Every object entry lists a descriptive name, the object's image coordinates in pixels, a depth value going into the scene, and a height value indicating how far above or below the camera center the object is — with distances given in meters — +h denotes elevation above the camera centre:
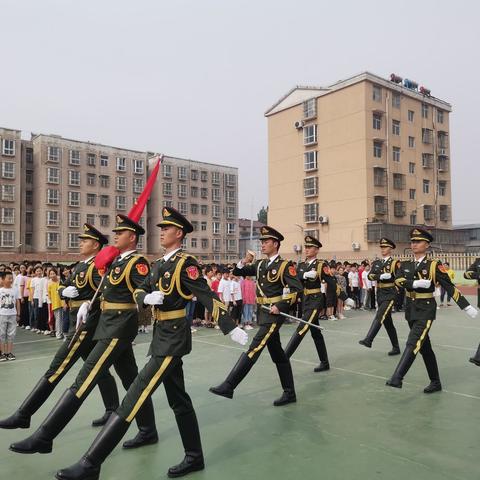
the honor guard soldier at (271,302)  5.30 -0.52
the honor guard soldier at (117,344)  3.87 -0.74
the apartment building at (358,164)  35.03 +7.61
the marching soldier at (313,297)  6.95 -0.59
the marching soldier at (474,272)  8.27 -0.23
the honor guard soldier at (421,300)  5.98 -0.54
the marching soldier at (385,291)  8.25 -0.59
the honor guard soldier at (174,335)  3.69 -0.62
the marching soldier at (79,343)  4.51 -0.83
